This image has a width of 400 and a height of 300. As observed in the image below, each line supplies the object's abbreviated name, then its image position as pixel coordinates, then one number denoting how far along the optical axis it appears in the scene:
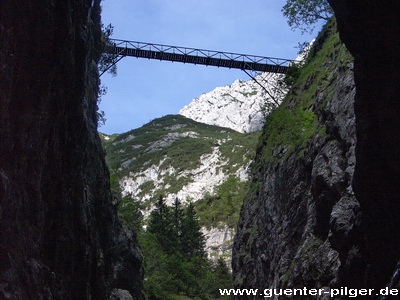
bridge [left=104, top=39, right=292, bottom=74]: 33.50
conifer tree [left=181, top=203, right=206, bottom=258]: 60.06
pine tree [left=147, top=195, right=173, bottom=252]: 54.58
